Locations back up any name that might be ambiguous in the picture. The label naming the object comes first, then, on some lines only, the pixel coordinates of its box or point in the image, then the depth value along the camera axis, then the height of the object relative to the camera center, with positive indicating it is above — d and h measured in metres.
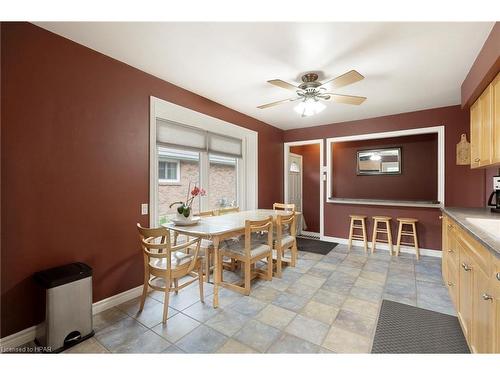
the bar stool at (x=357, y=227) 4.18 -0.80
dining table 2.21 -0.45
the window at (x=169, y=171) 2.89 +0.20
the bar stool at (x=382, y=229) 3.91 -0.79
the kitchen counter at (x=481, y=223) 1.28 -0.30
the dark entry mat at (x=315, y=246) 4.12 -1.18
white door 5.33 +0.11
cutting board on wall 3.27 +0.52
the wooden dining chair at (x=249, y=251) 2.47 -0.76
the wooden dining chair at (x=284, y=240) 2.95 -0.77
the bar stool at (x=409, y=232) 3.73 -0.80
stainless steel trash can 1.62 -0.92
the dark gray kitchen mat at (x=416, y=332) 1.68 -1.21
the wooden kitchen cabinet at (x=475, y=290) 1.20 -0.69
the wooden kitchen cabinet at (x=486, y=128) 1.99 +0.59
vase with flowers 2.51 -0.32
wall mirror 4.58 +0.53
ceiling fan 2.24 +1.02
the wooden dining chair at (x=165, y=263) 1.95 -0.75
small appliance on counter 2.39 -0.04
